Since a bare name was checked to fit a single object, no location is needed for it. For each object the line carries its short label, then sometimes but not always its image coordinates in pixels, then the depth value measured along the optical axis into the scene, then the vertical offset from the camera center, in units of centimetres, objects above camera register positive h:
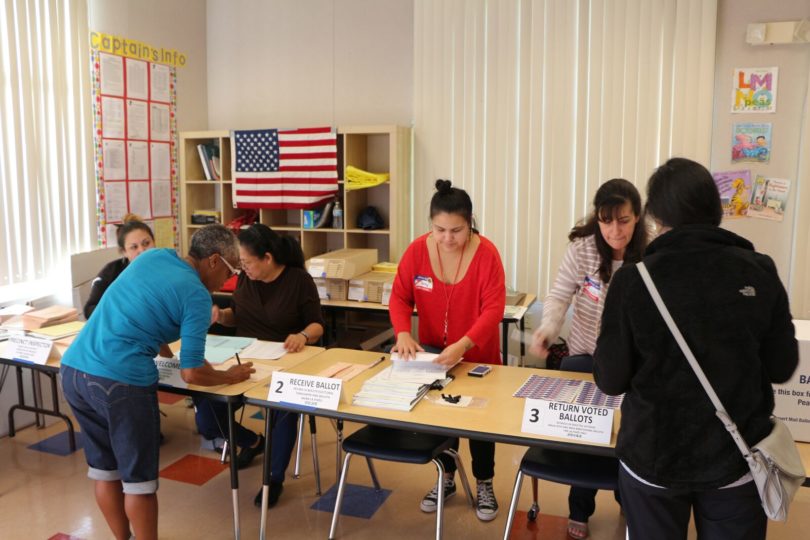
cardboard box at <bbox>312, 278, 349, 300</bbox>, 440 -75
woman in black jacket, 139 -38
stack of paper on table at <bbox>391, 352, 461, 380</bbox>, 245 -69
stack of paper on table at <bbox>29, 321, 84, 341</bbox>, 302 -73
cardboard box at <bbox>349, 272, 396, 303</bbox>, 429 -72
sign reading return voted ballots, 188 -69
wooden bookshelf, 488 -19
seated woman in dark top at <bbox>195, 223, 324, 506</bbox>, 312 -60
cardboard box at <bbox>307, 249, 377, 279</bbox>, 432 -59
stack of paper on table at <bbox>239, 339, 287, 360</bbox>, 282 -75
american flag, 499 +3
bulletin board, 465 +19
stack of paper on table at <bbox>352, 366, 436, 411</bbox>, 218 -71
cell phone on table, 249 -72
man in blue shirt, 218 -60
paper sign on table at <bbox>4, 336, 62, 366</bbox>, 275 -73
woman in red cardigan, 261 -47
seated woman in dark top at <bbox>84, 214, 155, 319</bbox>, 366 -43
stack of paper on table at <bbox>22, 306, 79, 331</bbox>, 317 -70
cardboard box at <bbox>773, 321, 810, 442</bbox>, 178 -58
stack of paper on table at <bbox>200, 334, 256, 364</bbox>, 272 -74
